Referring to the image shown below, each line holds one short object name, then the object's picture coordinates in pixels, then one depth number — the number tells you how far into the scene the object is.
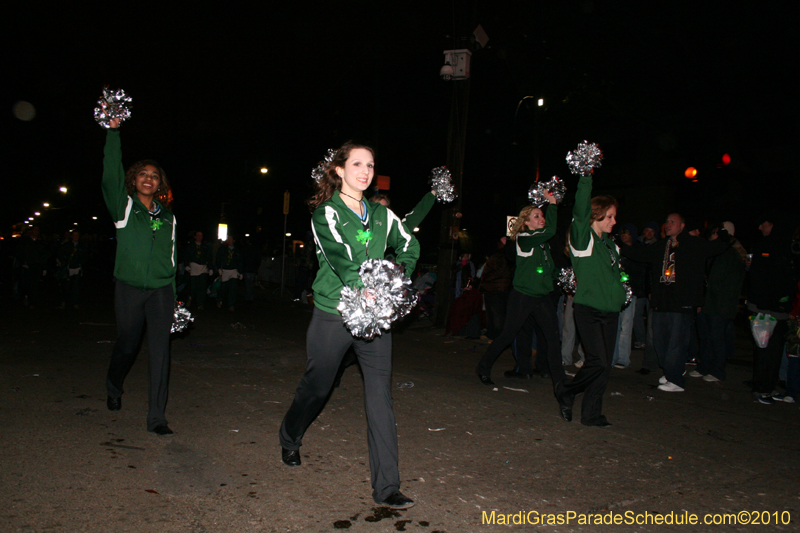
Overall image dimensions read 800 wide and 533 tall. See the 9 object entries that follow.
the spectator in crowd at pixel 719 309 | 7.82
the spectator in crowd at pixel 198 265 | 14.67
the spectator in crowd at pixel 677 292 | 7.02
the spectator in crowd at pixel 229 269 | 15.01
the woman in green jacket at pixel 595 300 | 5.09
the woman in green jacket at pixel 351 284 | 3.32
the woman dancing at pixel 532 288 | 6.24
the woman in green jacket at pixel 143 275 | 4.49
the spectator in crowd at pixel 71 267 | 13.89
